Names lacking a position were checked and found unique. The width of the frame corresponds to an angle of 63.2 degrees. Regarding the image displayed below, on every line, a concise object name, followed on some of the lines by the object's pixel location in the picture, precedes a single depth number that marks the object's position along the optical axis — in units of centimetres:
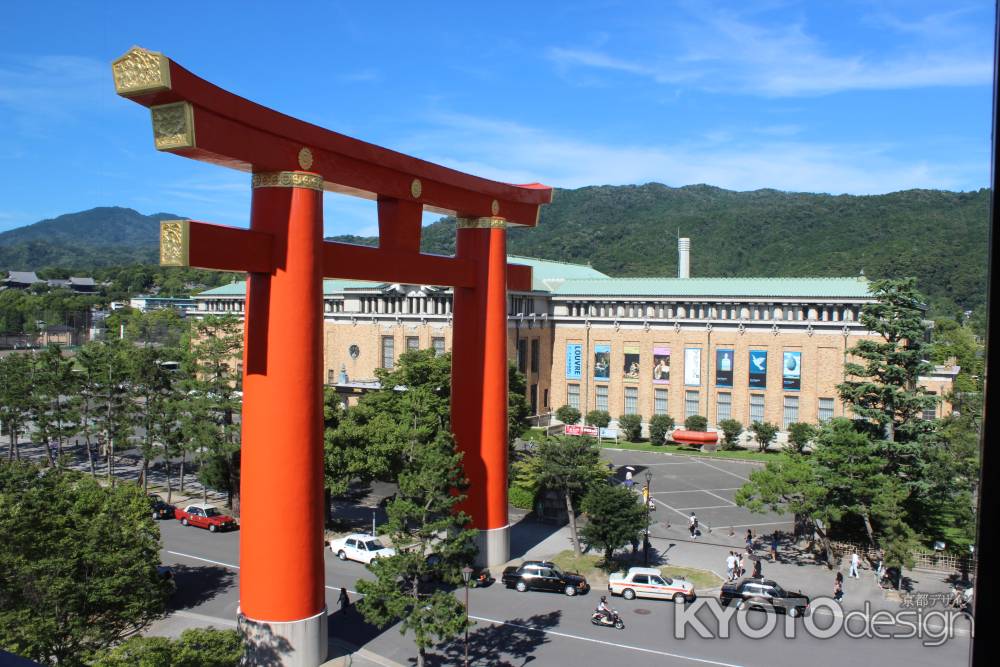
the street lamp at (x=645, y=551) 3056
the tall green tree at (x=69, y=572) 1778
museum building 5569
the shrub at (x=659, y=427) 5909
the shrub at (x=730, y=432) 5709
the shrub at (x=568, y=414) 6234
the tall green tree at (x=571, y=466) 3212
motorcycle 2525
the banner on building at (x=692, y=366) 5972
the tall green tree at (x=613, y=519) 2911
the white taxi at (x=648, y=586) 2784
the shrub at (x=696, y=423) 5831
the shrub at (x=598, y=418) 6112
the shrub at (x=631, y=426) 6025
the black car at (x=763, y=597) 2645
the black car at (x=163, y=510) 3881
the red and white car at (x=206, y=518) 3669
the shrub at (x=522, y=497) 3997
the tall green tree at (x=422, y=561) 2042
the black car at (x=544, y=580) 2842
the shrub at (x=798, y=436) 5312
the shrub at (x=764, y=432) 5581
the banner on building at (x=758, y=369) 5744
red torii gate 1850
